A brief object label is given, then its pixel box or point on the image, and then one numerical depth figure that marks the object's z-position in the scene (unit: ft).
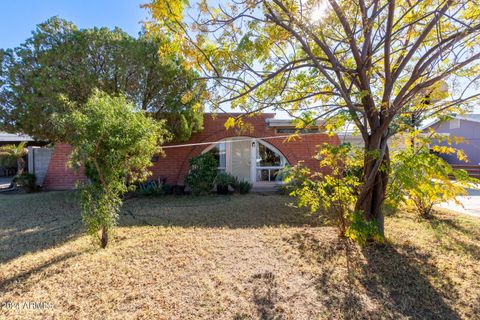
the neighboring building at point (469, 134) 55.47
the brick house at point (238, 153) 31.81
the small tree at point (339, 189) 12.09
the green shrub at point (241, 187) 29.42
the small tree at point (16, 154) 36.53
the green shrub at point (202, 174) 26.91
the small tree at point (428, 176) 10.12
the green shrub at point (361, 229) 11.21
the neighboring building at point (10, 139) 51.07
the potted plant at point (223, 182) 27.99
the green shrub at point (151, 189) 27.63
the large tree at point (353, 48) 11.69
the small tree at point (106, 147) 10.89
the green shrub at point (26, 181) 31.04
